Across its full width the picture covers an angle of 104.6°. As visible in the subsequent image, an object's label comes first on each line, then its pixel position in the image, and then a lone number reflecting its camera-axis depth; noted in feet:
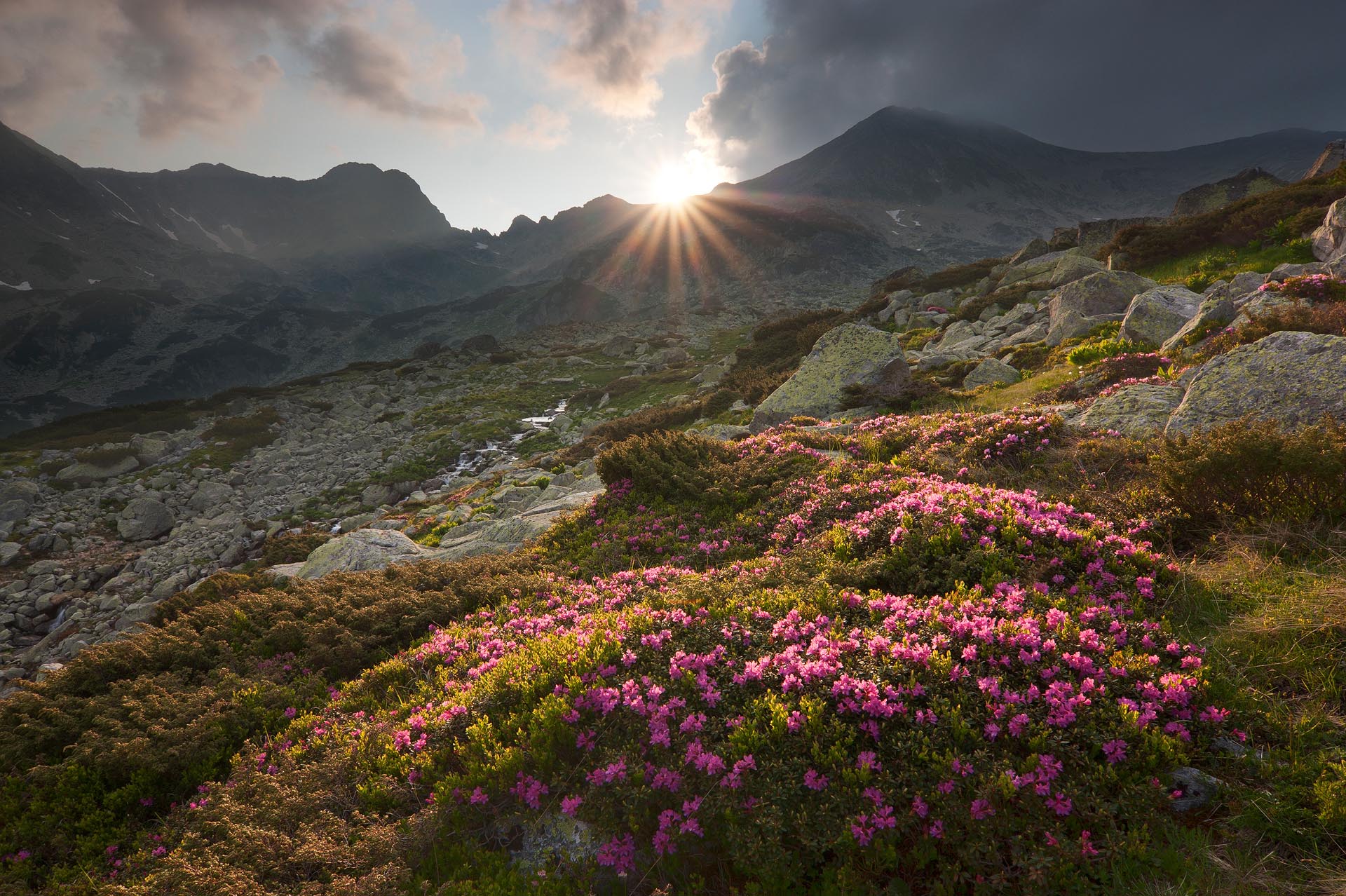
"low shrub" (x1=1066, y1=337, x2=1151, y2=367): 49.65
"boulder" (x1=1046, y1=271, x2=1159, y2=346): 62.13
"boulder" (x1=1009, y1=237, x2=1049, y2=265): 135.64
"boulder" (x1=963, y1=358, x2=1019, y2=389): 57.77
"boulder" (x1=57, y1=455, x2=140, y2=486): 100.12
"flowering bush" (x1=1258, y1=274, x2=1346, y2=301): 39.60
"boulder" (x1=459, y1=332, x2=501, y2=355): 256.32
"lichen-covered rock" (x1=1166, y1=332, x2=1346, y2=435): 25.79
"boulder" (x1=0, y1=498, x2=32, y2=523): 82.07
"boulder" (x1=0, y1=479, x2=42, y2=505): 88.99
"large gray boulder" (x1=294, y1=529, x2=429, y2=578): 42.19
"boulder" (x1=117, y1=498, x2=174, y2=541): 79.92
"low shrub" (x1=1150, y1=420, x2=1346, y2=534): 19.98
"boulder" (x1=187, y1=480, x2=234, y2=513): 90.38
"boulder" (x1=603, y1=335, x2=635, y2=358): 220.43
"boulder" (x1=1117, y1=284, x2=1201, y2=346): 51.03
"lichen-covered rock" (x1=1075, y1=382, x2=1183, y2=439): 32.12
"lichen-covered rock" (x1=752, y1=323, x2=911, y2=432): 61.52
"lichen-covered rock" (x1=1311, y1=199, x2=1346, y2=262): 53.36
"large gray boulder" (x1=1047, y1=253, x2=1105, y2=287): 91.12
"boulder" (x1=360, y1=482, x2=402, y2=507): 87.51
